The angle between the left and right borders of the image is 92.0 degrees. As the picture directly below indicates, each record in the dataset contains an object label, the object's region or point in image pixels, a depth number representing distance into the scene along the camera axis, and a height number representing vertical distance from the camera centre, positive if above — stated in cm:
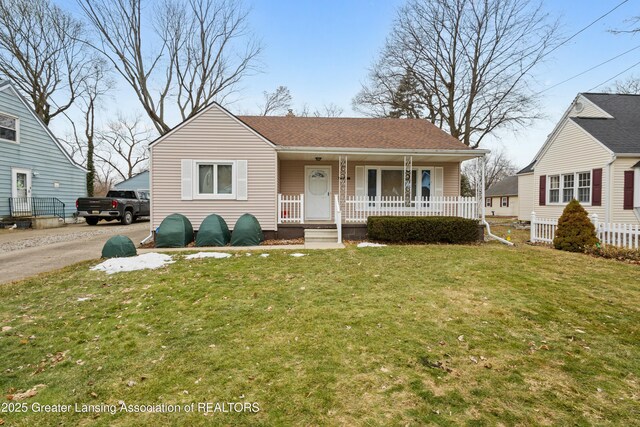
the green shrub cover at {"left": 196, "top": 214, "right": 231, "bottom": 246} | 879 -72
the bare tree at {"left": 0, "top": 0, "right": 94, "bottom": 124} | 2072 +1147
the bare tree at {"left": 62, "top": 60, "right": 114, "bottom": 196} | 2391 +806
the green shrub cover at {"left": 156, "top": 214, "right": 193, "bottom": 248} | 863 -71
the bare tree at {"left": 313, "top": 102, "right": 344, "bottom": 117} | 3097 +996
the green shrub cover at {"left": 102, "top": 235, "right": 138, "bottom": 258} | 711 -93
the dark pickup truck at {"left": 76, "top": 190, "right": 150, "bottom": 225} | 1565 +10
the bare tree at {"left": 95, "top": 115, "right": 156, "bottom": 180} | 3803 +788
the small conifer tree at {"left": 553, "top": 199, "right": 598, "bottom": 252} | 797 -59
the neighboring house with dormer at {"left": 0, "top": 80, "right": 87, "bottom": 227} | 1434 +216
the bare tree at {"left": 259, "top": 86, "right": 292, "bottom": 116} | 2866 +1013
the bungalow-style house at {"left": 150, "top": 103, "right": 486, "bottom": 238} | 1000 +126
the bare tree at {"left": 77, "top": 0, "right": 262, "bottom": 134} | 2012 +1138
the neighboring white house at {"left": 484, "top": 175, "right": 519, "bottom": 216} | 3175 +116
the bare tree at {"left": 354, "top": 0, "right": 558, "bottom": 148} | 1932 +1010
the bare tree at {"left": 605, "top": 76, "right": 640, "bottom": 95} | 2569 +1062
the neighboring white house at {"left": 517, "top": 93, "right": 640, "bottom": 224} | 1189 +202
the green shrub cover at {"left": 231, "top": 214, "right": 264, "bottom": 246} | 886 -71
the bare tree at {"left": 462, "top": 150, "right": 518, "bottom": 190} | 5597 +776
